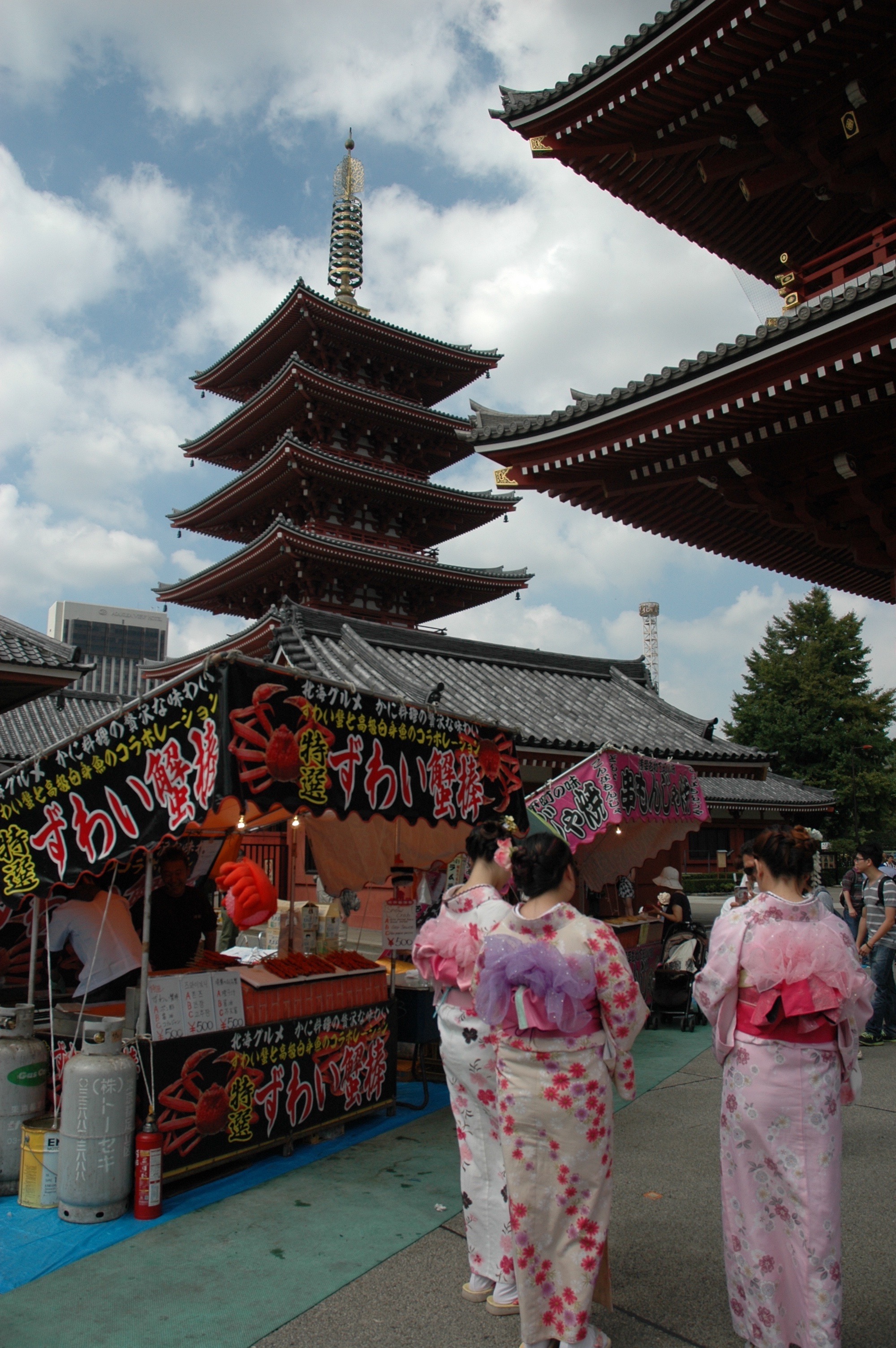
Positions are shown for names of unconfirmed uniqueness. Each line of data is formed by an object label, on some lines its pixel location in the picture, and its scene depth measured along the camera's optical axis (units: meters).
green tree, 29.38
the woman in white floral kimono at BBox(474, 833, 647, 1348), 2.87
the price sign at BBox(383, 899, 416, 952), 6.66
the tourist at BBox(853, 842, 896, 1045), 7.57
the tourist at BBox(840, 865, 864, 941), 9.05
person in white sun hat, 9.63
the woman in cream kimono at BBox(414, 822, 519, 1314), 3.36
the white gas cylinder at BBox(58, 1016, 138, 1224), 4.02
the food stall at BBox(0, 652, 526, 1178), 4.05
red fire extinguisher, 4.05
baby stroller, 8.83
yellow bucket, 4.22
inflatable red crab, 4.76
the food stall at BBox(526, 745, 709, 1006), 7.30
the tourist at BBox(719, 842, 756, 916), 6.53
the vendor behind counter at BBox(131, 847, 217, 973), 5.52
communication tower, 70.56
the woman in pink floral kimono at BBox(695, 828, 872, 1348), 2.80
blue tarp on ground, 3.63
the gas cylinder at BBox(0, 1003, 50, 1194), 4.48
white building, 106.00
